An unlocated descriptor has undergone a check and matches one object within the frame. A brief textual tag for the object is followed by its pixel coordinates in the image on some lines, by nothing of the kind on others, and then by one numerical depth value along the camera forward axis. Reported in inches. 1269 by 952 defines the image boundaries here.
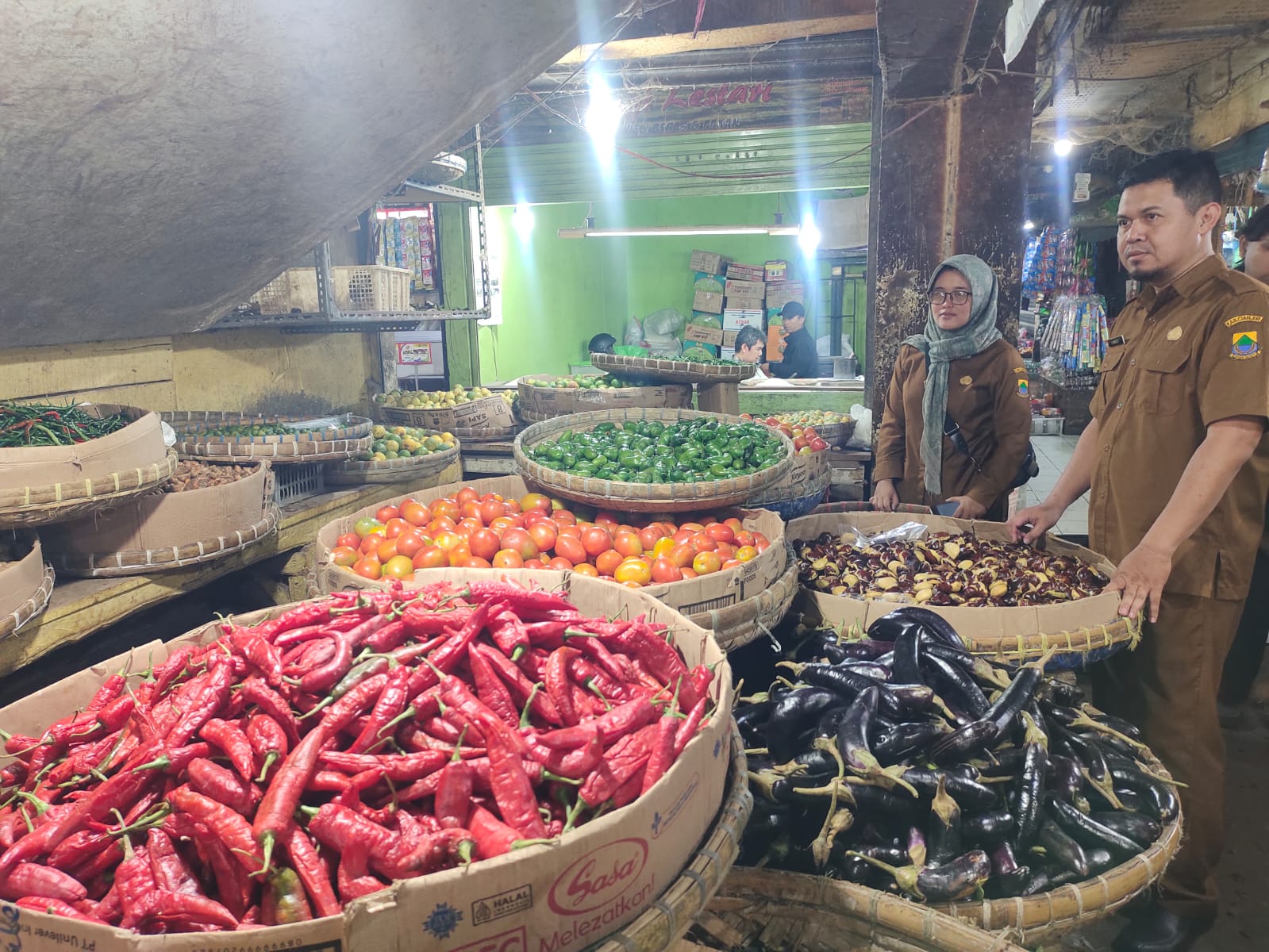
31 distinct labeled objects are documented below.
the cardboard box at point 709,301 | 588.7
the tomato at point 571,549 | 116.7
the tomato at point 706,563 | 108.9
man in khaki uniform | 102.8
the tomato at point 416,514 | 130.3
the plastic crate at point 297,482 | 179.6
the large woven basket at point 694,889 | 50.6
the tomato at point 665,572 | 106.2
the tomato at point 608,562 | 114.6
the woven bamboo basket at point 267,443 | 160.2
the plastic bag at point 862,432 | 246.5
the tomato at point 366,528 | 123.6
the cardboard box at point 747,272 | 583.5
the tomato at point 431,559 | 111.3
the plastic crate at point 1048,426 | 462.0
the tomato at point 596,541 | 118.7
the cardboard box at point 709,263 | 587.5
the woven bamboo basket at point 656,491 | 128.6
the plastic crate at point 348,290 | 198.8
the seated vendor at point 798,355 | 495.2
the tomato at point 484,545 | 115.2
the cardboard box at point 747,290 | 583.5
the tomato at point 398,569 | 107.7
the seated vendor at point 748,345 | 504.4
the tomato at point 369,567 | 109.7
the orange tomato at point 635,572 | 106.1
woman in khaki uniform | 160.4
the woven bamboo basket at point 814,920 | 65.3
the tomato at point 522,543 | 114.2
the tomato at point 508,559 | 108.5
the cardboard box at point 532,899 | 42.8
